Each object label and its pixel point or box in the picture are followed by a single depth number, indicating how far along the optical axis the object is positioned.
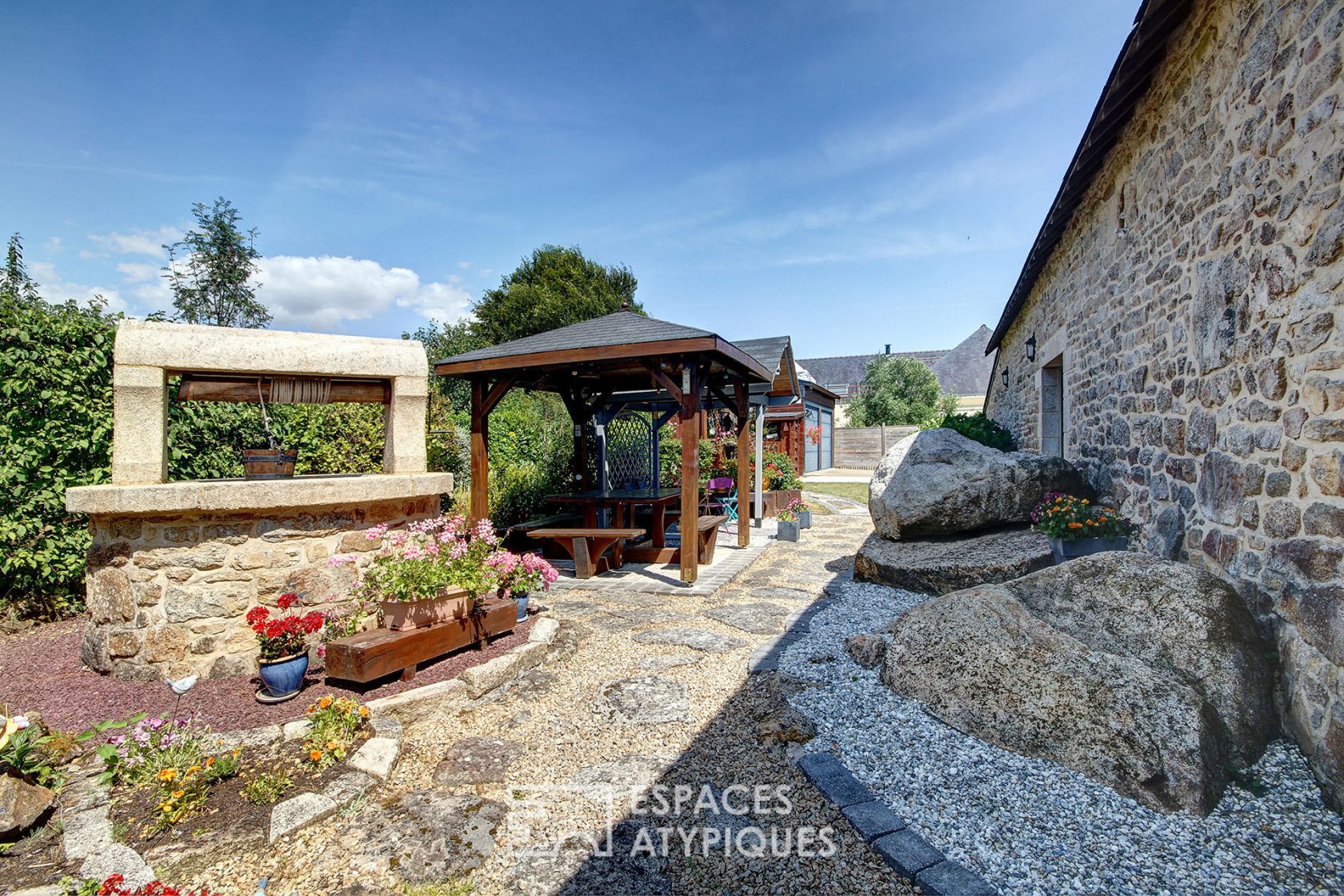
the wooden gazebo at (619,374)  5.82
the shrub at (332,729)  2.63
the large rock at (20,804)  2.09
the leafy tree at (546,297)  23.38
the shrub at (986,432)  9.73
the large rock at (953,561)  4.83
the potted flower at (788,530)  8.84
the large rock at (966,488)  5.62
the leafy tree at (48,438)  4.25
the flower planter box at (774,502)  10.52
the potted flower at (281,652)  3.19
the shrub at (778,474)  10.96
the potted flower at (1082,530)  4.65
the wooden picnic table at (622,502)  7.17
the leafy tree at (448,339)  21.60
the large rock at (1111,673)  2.42
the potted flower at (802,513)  9.63
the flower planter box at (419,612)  3.65
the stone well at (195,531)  3.42
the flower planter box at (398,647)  3.26
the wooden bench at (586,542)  6.29
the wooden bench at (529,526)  6.96
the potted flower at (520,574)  4.45
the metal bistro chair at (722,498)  10.20
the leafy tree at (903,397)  25.72
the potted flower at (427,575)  3.68
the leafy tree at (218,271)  12.85
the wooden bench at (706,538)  6.97
